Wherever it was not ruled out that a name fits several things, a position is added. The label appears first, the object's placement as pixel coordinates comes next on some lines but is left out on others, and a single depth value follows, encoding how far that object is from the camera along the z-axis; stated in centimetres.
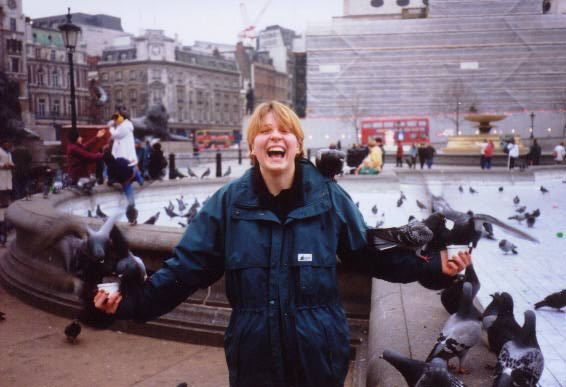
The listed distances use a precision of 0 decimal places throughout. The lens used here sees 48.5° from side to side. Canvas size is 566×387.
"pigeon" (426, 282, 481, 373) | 326
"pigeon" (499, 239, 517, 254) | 856
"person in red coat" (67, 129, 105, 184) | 1221
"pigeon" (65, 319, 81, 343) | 485
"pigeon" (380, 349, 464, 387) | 259
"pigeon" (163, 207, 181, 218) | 1095
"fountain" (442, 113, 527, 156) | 3431
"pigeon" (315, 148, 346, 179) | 351
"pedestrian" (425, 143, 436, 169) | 2789
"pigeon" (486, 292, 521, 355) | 345
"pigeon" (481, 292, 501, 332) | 375
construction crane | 15162
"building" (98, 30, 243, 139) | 7944
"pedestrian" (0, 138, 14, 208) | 1328
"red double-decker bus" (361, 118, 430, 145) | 6200
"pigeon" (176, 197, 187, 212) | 1155
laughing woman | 225
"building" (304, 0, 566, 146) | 6125
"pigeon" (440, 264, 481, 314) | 393
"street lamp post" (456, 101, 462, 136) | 6031
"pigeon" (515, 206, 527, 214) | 1191
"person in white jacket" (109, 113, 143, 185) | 1123
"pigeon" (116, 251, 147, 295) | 237
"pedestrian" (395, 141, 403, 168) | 3048
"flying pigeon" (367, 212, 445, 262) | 241
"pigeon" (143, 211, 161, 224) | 805
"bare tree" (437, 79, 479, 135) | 6128
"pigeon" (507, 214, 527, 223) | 1122
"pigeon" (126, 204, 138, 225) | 694
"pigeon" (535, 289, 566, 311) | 570
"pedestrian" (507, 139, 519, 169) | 2497
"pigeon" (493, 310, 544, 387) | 282
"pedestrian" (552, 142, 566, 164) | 2780
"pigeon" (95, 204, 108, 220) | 876
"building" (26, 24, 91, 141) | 7081
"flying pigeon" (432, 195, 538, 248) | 269
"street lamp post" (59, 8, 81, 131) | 1441
